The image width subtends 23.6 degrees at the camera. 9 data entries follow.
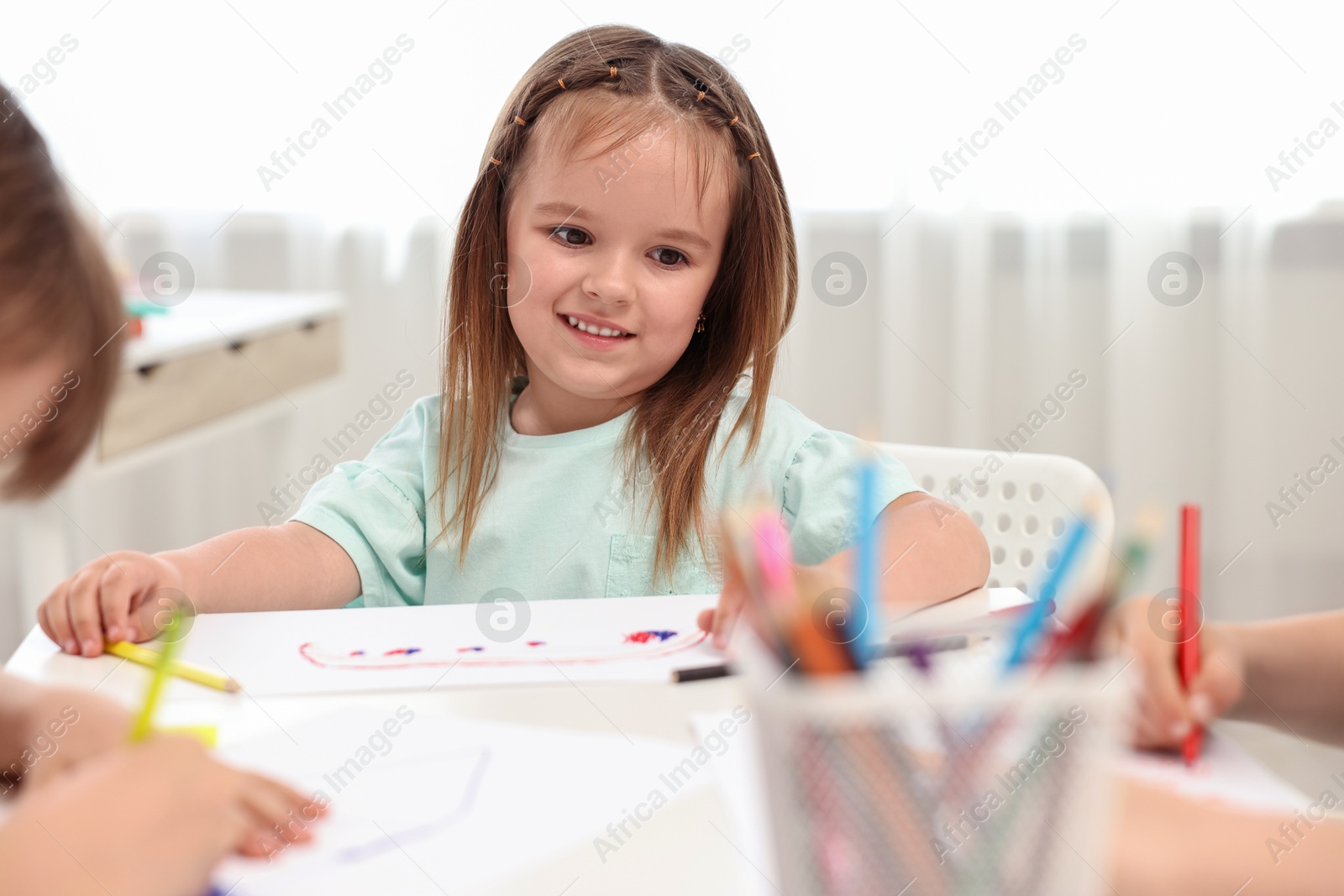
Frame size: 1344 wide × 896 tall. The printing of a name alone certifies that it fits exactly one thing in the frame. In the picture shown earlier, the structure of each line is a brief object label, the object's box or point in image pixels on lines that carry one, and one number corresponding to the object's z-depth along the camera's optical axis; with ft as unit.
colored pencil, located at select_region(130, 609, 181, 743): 3.12
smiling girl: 5.53
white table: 4.30
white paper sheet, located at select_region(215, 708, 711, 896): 3.96
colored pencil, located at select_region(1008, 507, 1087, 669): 2.60
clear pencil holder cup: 2.46
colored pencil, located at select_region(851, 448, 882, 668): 2.68
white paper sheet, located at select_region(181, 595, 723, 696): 4.84
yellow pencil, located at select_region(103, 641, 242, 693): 4.80
